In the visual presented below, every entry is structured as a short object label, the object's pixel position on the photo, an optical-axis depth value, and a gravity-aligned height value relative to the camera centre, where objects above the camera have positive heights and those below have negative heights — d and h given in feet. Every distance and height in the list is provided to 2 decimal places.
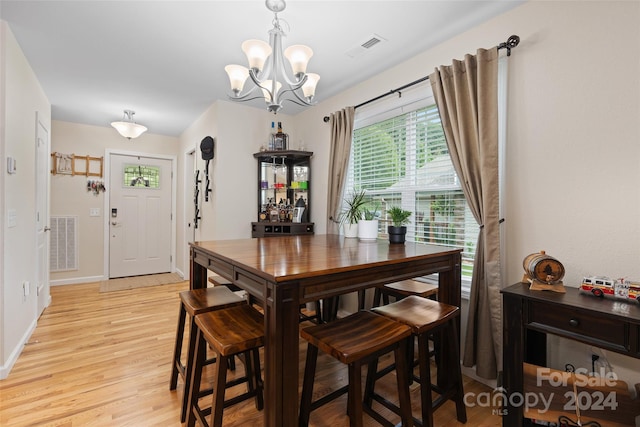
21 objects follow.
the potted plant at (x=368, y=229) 7.41 -0.46
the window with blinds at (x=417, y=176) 7.58 +1.06
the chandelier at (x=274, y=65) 5.68 +2.97
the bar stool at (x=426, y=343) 4.72 -2.27
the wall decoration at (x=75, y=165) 14.46 +2.18
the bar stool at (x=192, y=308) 5.31 -1.82
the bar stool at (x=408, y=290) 6.85 -1.85
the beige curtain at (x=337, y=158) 10.24 +1.86
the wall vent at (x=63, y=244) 14.34 -1.78
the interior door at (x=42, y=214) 9.99 -0.26
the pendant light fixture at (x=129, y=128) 12.14 +3.38
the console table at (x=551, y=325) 3.99 -1.65
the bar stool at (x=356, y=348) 3.79 -1.80
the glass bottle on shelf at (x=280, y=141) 12.48 +2.96
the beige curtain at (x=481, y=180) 6.20 +0.71
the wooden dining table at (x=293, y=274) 3.60 -0.96
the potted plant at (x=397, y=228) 7.01 -0.39
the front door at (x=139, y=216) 15.99 -0.42
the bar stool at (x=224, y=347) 4.06 -1.91
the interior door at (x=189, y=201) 15.28 +0.43
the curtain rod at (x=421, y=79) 6.07 +3.53
